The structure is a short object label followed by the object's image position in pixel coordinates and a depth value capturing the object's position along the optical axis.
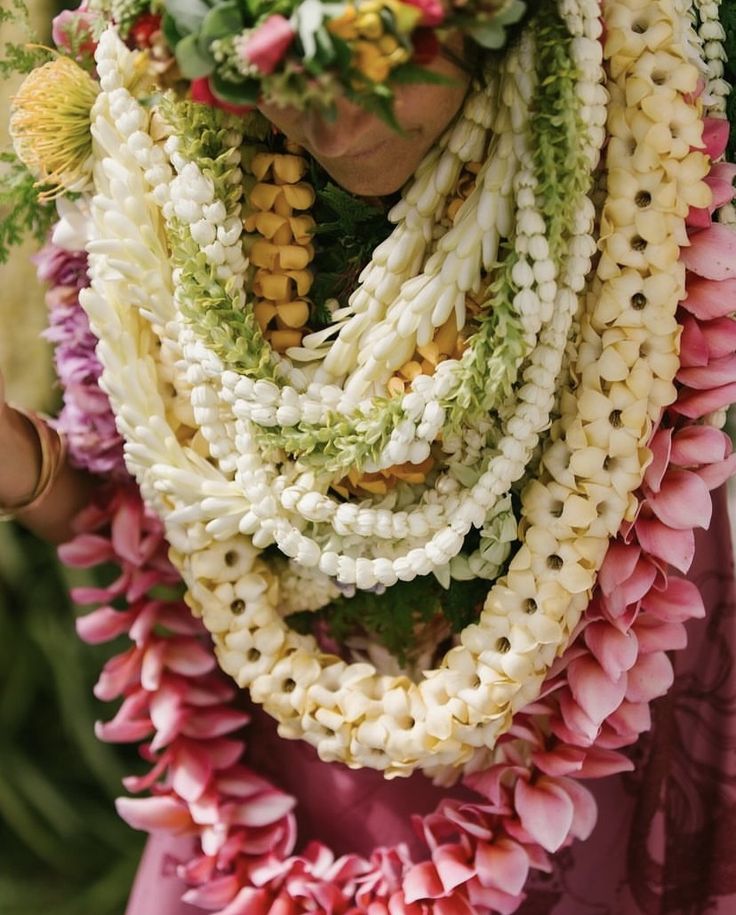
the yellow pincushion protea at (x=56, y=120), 0.68
